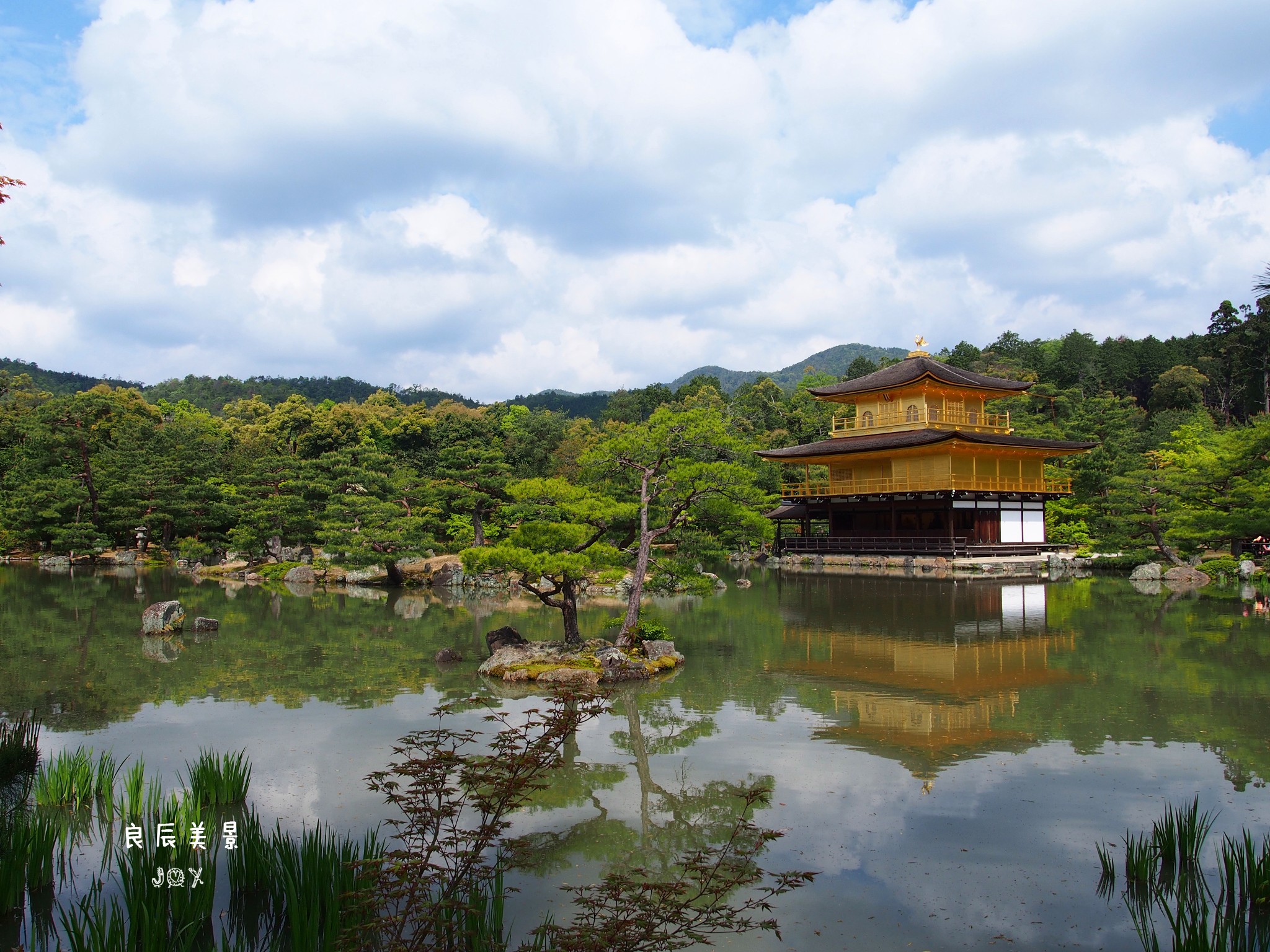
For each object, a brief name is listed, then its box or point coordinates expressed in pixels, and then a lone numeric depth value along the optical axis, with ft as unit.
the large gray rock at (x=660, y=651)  39.24
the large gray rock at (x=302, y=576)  84.74
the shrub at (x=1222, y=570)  76.54
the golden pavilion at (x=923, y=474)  96.07
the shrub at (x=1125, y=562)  86.12
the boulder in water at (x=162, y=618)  49.47
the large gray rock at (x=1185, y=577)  74.59
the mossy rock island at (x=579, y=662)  35.63
